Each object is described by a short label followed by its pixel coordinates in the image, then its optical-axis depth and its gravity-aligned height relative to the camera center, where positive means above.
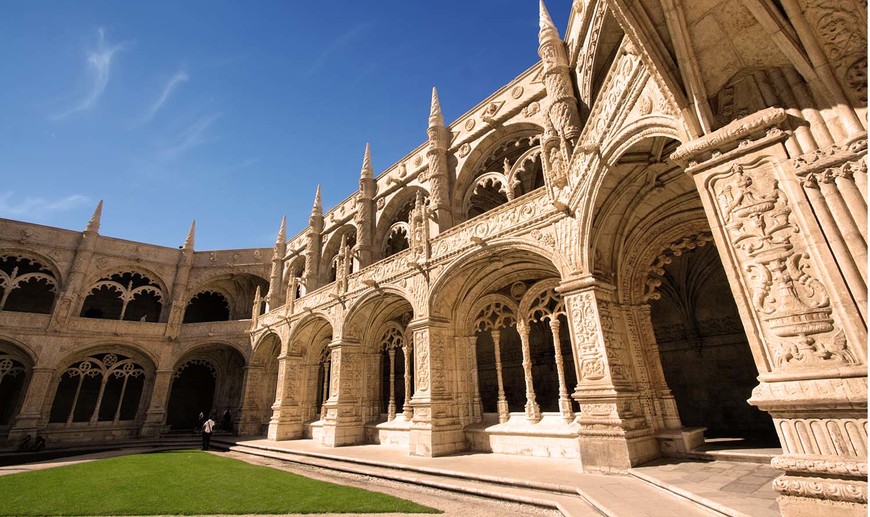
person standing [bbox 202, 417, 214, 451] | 15.72 -0.82
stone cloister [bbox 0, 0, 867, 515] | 3.32 +2.62
